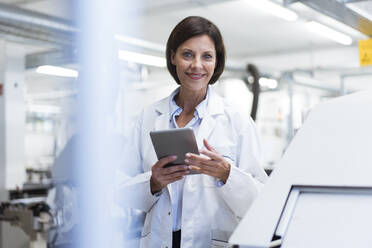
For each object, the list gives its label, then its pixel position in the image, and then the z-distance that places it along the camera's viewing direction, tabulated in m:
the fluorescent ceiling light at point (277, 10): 4.55
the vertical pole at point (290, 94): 5.15
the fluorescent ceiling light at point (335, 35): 5.47
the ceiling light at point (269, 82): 5.38
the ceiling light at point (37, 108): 5.53
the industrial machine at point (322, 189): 0.63
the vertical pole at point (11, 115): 3.37
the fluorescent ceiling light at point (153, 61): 3.99
